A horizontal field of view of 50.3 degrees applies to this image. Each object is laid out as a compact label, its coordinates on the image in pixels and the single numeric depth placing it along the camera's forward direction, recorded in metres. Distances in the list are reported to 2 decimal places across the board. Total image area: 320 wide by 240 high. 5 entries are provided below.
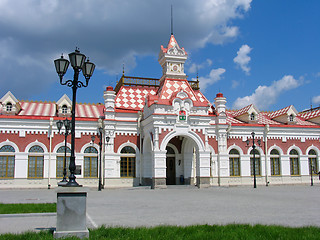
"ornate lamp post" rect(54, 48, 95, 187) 9.22
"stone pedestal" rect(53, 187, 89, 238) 8.05
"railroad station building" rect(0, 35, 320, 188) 27.94
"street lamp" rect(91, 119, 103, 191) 26.12
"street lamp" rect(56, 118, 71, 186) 22.41
